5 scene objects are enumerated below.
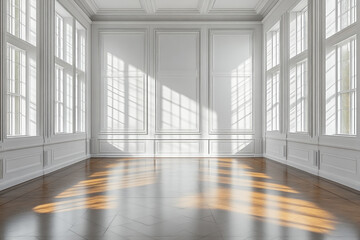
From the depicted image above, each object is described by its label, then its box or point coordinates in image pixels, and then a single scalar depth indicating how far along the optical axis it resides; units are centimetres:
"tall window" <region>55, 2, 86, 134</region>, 856
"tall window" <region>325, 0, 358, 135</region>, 608
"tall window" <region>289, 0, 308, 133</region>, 799
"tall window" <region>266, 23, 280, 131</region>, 991
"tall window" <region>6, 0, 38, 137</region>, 627
